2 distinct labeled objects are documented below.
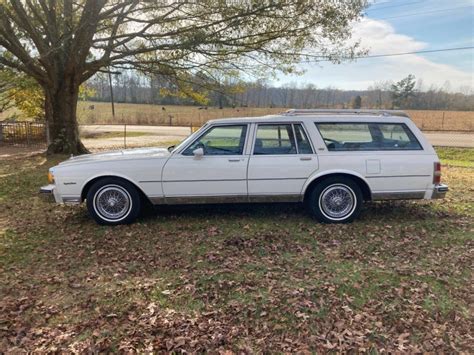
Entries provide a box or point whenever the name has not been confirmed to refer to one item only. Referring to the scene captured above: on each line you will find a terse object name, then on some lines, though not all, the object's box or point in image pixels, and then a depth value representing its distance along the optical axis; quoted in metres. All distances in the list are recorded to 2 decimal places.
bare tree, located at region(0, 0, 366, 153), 9.54
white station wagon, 5.04
